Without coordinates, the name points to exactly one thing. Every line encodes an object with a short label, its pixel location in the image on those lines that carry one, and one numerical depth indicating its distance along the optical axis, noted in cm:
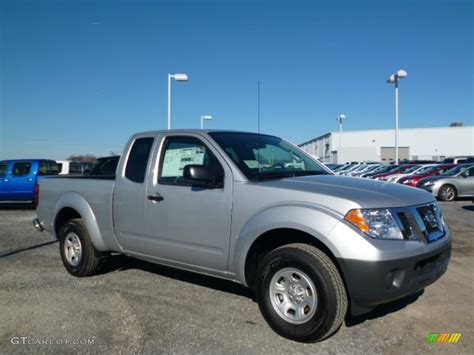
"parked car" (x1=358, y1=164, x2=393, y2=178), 2339
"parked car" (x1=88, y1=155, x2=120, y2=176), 885
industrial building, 6906
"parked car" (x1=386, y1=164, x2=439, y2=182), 1821
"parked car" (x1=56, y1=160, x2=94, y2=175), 1682
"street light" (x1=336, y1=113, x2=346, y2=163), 4100
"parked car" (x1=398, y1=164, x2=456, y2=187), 1669
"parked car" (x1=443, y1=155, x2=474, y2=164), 3042
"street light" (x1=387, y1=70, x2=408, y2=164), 2231
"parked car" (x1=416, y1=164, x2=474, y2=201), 1535
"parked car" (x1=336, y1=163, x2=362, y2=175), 3085
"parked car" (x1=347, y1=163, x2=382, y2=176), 2601
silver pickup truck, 319
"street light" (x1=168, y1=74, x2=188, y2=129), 1656
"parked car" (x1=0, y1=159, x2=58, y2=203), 1354
